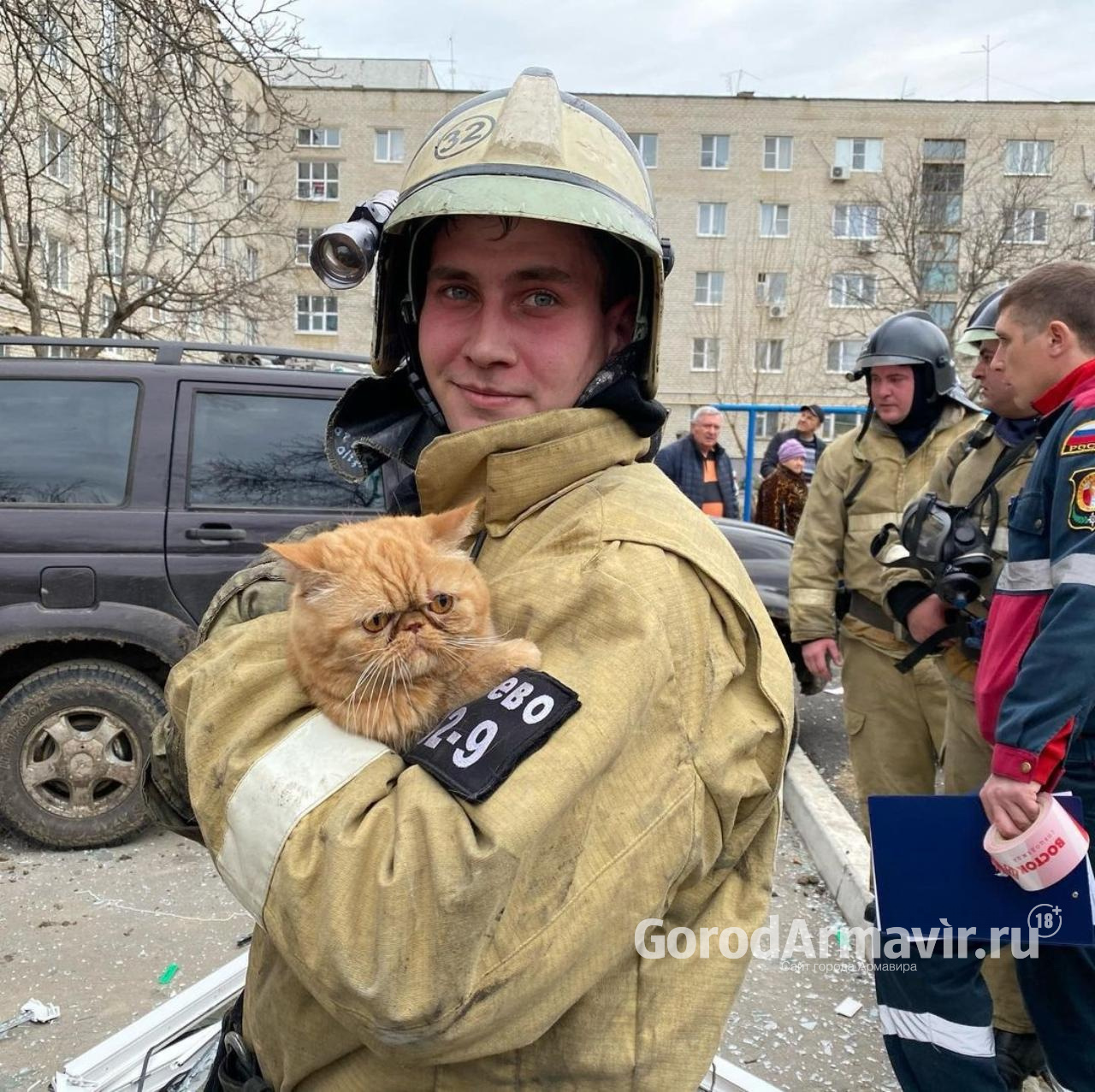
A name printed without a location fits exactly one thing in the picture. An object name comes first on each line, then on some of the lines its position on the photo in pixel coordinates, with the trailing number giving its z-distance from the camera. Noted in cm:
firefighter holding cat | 93
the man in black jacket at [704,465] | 1045
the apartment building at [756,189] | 3909
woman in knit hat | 1062
